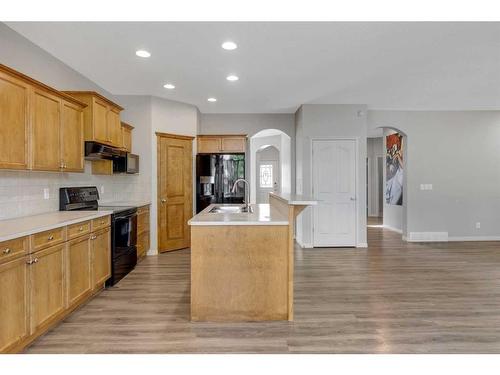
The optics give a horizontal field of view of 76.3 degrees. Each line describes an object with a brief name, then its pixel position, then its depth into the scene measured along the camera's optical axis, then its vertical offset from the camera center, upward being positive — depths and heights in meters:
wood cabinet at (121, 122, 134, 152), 4.83 +0.79
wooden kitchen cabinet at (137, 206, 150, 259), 4.75 -0.71
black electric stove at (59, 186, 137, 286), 3.68 -0.47
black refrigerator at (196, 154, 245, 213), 5.89 +0.19
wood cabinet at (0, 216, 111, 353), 2.02 -0.71
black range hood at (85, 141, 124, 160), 3.74 +0.43
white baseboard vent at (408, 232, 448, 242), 6.37 -1.06
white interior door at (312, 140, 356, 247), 5.86 -0.13
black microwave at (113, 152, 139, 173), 4.67 +0.32
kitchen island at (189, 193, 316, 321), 2.71 -0.73
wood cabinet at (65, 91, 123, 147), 3.75 +0.85
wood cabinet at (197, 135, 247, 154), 6.04 +0.79
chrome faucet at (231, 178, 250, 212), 3.87 -0.24
